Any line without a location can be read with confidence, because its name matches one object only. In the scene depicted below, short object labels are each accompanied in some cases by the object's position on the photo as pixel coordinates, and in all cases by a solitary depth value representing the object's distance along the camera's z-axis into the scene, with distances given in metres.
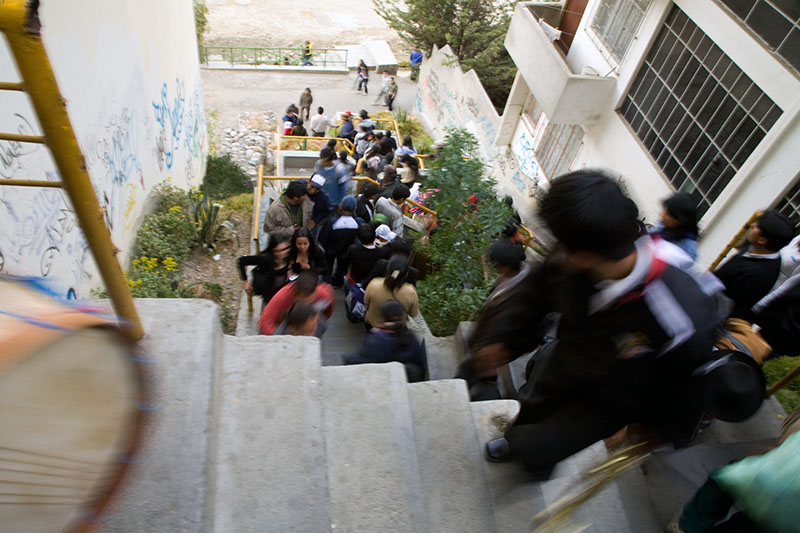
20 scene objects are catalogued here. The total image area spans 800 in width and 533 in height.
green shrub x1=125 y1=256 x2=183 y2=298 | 4.84
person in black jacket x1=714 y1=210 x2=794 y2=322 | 3.47
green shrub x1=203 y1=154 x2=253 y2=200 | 10.27
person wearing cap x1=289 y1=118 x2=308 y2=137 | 13.65
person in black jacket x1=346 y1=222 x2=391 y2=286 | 5.21
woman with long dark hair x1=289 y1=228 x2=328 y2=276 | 4.54
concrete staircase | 1.98
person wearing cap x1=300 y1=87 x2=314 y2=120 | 16.77
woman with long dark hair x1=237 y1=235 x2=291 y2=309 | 4.46
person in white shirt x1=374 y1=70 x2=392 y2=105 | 19.52
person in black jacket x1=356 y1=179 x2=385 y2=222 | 6.49
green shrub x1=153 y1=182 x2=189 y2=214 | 6.80
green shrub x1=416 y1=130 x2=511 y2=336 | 4.96
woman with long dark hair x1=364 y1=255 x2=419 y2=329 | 4.06
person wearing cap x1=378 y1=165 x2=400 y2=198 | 7.88
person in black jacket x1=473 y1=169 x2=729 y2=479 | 1.79
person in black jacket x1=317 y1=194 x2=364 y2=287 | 5.61
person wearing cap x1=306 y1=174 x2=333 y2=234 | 6.14
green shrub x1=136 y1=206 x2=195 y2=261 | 6.03
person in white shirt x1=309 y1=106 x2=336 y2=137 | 14.23
